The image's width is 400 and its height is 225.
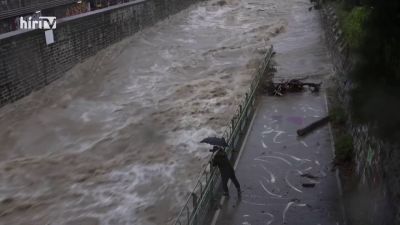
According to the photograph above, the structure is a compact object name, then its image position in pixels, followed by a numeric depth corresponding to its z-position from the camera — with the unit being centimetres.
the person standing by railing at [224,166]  1009
